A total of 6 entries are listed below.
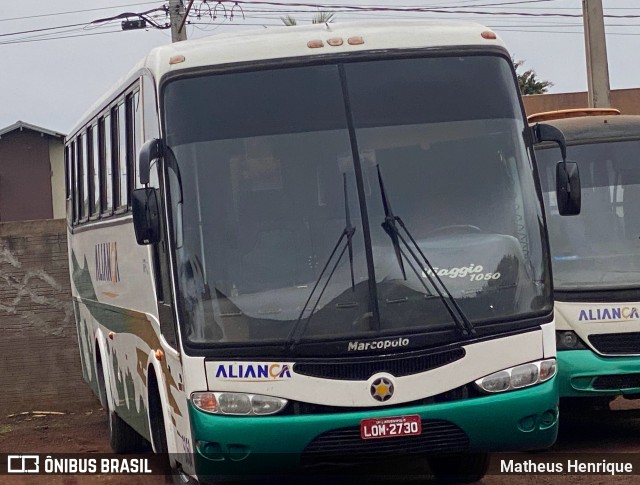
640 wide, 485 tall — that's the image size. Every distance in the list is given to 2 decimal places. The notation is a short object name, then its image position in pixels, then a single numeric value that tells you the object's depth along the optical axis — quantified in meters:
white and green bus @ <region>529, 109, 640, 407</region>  10.18
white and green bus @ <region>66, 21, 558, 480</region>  7.32
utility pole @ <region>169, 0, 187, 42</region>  25.25
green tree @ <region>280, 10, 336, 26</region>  23.56
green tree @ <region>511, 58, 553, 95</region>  54.23
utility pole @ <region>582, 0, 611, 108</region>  19.41
